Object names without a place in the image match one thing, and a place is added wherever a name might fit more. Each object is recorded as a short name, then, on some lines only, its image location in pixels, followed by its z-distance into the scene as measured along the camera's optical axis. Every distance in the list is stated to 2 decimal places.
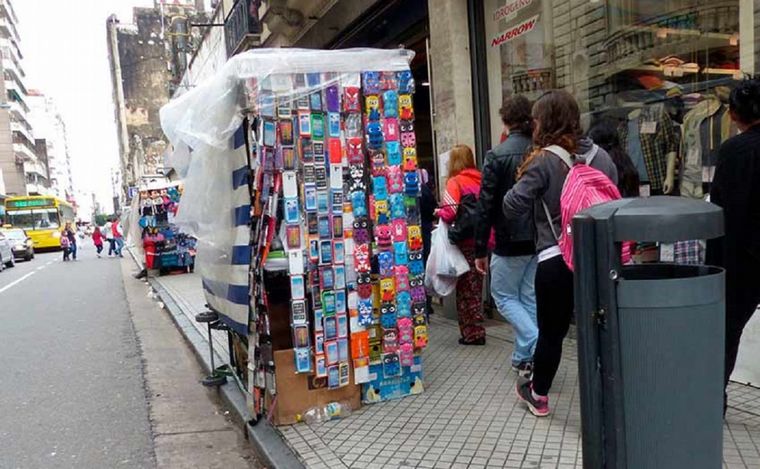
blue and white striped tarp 3.86
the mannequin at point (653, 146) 4.52
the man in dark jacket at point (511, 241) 3.81
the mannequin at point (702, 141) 4.09
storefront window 4.21
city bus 31.55
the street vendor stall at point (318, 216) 3.61
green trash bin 1.76
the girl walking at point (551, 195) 3.15
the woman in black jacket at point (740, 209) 2.81
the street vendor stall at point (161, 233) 14.97
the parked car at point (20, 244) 26.97
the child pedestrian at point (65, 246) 23.81
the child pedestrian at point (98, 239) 26.75
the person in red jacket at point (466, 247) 4.89
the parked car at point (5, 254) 21.85
